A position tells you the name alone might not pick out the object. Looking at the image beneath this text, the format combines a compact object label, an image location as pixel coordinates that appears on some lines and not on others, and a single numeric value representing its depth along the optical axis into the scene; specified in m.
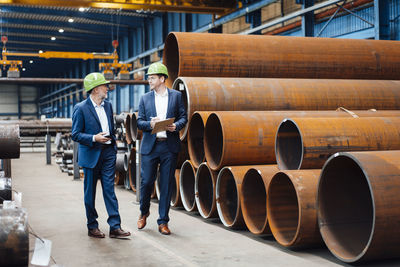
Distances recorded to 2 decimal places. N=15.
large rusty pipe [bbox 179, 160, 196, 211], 6.50
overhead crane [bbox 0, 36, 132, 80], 21.25
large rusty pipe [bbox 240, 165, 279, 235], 5.06
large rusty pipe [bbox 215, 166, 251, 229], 5.34
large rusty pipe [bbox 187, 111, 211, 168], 6.24
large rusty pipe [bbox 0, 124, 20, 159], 4.42
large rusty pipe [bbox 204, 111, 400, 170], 5.41
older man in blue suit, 4.86
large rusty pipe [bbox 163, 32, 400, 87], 6.79
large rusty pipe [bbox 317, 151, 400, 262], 3.43
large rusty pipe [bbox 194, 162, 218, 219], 5.95
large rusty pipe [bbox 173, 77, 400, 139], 6.14
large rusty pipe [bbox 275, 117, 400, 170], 4.51
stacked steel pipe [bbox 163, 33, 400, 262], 4.18
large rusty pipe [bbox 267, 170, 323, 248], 4.16
